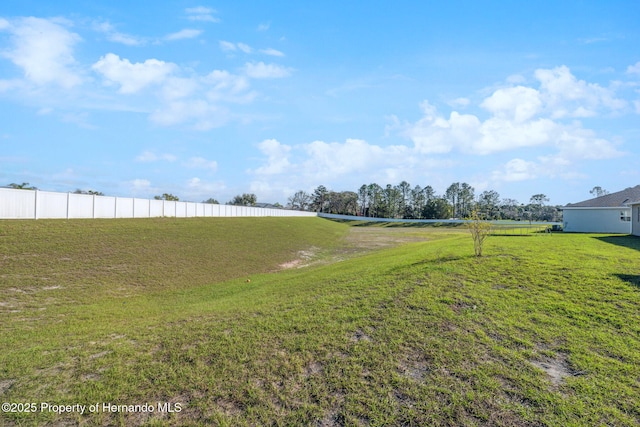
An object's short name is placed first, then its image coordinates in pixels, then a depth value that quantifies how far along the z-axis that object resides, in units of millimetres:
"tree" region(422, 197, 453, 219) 93000
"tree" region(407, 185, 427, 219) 103950
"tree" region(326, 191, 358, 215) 114500
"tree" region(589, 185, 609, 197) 87781
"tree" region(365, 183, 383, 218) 107312
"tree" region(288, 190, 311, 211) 124938
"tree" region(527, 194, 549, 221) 101438
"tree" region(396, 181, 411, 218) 106562
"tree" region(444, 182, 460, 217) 102688
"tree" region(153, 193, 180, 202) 65125
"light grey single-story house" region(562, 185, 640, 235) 29438
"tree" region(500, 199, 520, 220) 102431
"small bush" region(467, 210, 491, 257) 12516
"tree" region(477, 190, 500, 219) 101062
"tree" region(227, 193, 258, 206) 110125
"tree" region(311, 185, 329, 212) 120475
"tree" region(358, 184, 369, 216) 112688
